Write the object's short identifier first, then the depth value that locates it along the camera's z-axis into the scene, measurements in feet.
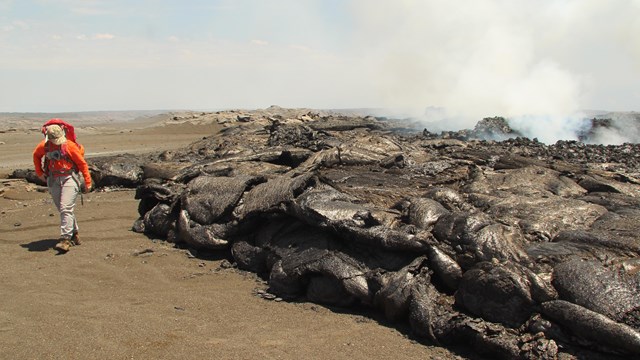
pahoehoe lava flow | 17.21
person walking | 28.37
